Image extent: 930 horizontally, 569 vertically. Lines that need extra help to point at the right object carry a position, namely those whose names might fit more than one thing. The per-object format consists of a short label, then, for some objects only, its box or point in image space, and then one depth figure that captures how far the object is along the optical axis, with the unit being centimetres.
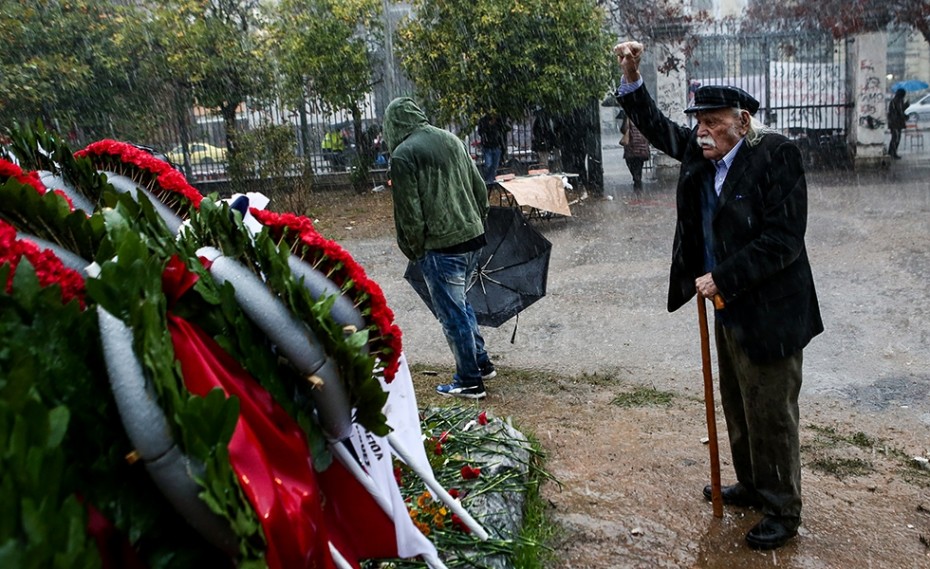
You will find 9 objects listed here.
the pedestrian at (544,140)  1691
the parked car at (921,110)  2641
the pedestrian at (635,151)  1659
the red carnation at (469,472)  409
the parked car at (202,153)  1725
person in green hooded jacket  566
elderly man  366
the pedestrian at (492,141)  1588
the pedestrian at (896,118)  1861
